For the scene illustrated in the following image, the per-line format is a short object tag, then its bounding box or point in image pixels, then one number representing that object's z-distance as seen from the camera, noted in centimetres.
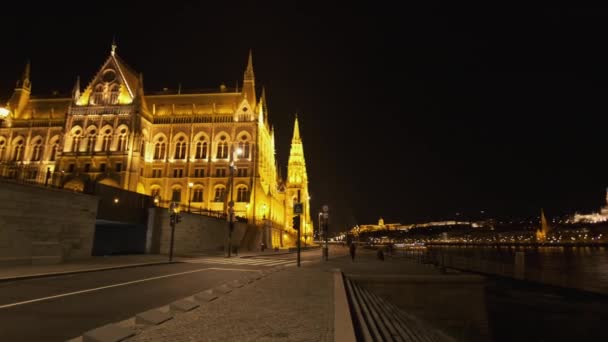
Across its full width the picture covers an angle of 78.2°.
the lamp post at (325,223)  2779
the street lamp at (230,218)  2969
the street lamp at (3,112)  1399
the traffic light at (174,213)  2608
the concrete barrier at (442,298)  1473
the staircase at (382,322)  726
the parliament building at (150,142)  5822
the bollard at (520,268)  3185
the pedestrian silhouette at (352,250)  2775
